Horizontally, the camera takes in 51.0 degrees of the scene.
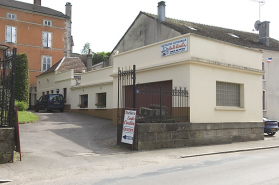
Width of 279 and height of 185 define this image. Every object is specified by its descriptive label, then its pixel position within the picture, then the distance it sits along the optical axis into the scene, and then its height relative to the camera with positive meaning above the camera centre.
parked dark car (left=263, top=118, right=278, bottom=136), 18.89 -1.71
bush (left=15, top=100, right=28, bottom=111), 21.98 -0.43
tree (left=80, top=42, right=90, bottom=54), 79.69 +14.12
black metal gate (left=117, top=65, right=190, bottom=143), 11.96 -0.22
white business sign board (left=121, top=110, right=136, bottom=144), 11.24 -1.06
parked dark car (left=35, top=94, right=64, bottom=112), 26.44 -0.24
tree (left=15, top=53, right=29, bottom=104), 24.48 +1.75
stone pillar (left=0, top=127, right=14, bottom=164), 8.66 -1.34
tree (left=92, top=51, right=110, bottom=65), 56.71 +8.08
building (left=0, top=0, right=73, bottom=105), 35.84 +8.51
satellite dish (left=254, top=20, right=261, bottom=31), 30.12 +7.83
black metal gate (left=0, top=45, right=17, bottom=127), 9.16 +0.11
